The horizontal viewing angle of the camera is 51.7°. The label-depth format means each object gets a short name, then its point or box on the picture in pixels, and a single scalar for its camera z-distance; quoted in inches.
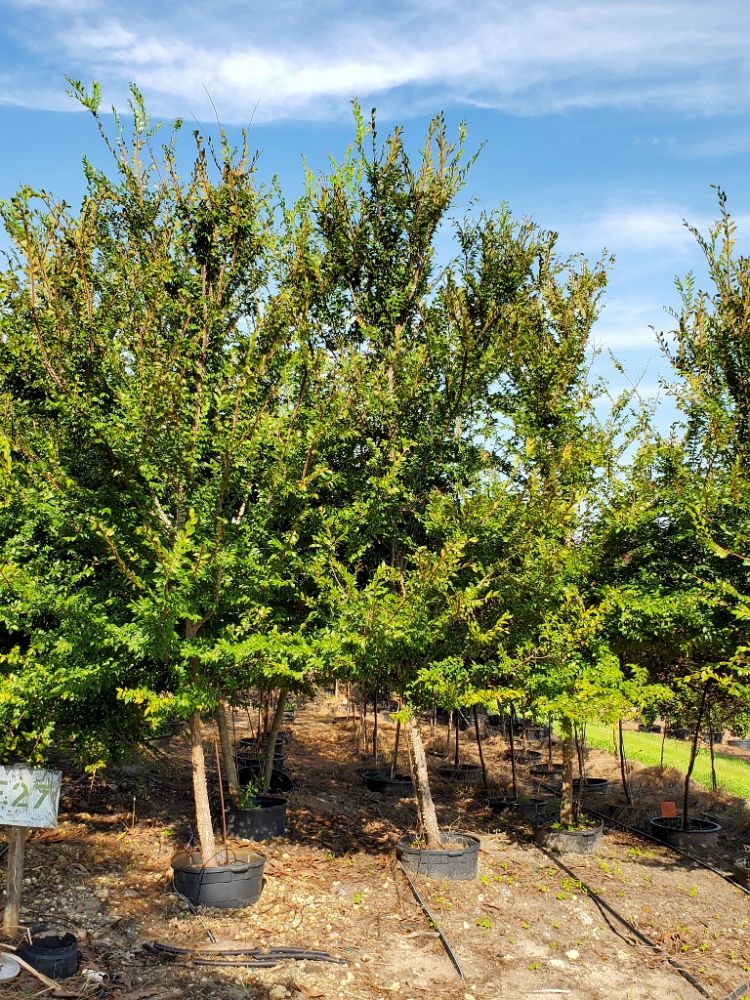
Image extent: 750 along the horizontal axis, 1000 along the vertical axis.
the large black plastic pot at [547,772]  720.5
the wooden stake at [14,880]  289.0
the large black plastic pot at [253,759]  633.0
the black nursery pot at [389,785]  617.9
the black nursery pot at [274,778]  550.3
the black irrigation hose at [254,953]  295.4
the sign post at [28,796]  274.8
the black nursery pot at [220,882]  341.4
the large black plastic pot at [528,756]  796.0
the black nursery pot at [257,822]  443.5
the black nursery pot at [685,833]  495.2
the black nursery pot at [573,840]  460.4
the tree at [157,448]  297.0
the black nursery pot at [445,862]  396.8
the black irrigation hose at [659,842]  432.4
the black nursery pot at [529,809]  539.8
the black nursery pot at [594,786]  631.2
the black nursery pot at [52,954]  262.4
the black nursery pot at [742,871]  433.1
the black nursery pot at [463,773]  675.4
